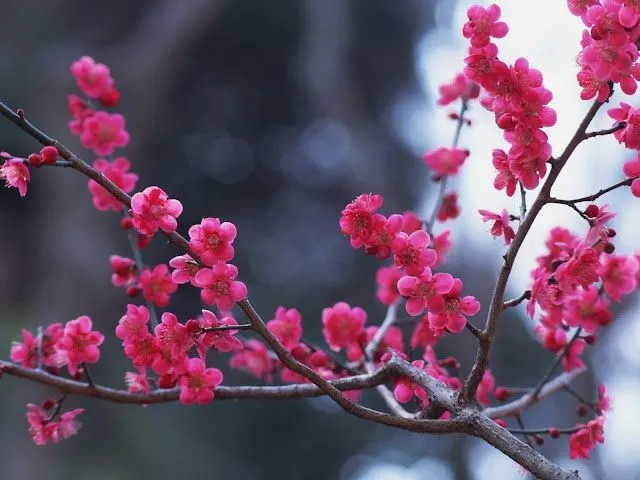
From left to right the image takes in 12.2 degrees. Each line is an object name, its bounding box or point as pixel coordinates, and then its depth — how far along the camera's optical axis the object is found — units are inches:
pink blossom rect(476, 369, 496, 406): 59.9
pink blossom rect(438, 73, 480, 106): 63.2
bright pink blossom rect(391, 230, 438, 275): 54.0
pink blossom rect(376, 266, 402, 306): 63.7
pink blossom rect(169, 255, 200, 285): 53.6
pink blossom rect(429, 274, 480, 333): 53.7
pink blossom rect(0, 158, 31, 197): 54.1
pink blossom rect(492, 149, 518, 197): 54.8
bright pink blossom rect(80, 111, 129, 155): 61.0
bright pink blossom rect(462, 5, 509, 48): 54.9
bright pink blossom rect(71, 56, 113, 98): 61.2
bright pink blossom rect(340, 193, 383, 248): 54.3
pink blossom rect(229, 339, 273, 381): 63.4
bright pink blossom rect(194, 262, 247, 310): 53.3
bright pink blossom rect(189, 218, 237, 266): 53.5
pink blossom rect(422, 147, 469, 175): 63.7
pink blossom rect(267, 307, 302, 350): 59.4
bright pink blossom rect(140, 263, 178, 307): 59.5
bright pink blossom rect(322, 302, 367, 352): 60.8
